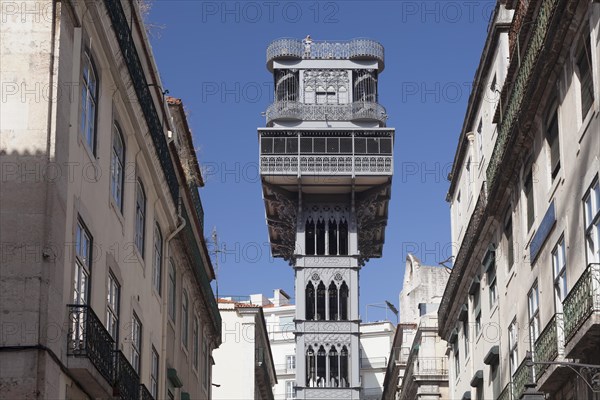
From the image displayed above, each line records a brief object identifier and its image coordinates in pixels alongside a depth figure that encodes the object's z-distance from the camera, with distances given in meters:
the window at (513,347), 29.75
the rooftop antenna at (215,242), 40.03
